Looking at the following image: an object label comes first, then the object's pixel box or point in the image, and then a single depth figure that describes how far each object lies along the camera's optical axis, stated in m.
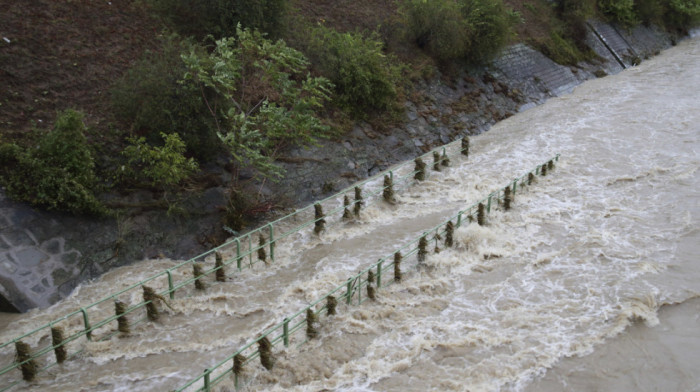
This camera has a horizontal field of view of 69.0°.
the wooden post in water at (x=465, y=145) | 16.31
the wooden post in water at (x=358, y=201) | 12.51
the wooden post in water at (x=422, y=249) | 10.46
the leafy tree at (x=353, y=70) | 16.58
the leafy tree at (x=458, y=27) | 20.09
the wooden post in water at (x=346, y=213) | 12.30
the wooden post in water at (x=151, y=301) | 8.92
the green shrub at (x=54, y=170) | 10.12
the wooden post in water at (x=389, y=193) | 13.35
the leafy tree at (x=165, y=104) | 11.66
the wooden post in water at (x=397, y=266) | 9.84
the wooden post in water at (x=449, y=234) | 10.97
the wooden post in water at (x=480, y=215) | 11.61
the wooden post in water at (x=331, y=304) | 8.76
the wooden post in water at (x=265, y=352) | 7.69
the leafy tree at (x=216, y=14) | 14.98
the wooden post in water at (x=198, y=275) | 9.84
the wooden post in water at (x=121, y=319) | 8.64
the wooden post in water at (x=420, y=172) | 14.47
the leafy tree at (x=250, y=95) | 11.23
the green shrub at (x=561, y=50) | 25.25
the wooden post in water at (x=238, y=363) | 7.38
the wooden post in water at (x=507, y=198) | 12.46
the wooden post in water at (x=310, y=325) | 8.33
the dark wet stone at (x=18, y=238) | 9.60
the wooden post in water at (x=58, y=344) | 7.89
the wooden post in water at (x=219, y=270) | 10.07
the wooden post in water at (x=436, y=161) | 15.12
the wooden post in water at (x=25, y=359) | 7.54
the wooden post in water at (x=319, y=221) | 11.84
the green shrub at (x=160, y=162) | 10.88
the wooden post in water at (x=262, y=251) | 10.69
